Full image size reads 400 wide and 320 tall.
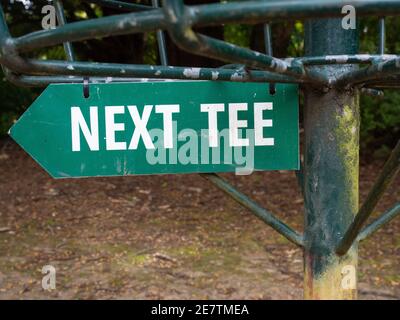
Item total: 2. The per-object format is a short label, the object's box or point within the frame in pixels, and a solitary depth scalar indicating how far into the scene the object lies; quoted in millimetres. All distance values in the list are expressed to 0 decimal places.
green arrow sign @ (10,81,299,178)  1270
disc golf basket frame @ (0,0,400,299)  1025
